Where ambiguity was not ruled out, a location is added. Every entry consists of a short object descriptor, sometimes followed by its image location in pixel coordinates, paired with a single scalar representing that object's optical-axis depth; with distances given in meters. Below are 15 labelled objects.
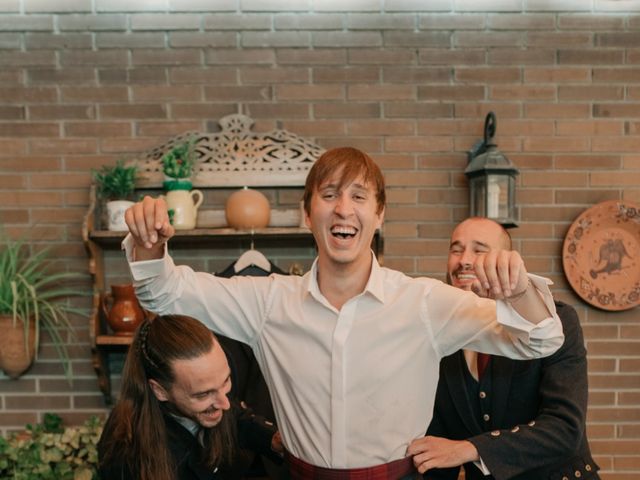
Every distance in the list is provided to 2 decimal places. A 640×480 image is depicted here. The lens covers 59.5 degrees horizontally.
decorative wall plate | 2.36
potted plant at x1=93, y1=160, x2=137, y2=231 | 2.16
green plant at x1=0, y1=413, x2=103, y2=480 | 2.02
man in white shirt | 1.24
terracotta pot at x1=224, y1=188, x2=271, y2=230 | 2.14
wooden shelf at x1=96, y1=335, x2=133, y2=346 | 2.14
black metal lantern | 2.17
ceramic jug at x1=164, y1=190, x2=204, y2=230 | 2.14
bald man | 1.29
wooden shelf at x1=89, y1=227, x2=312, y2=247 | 2.14
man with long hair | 1.35
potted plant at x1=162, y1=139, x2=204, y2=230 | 2.14
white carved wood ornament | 2.29
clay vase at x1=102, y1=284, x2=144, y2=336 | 2.15
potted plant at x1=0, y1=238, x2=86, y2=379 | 2.21
